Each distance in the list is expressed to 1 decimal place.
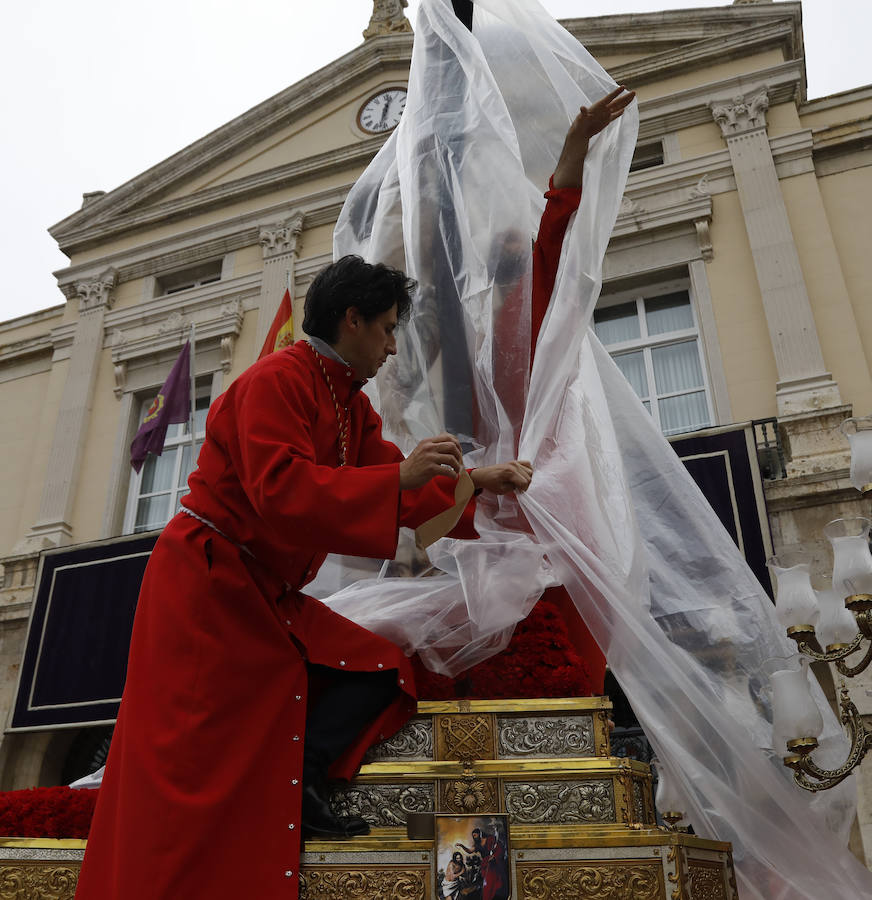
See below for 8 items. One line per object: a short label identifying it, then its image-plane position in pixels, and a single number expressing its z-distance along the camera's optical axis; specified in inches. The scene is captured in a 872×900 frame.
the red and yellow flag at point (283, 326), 368.8
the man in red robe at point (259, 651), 74.5
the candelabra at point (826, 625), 87.5
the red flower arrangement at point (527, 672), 93.1
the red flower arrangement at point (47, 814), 97.6
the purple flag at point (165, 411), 391.5
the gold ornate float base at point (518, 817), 73.0
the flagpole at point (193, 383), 406.6
